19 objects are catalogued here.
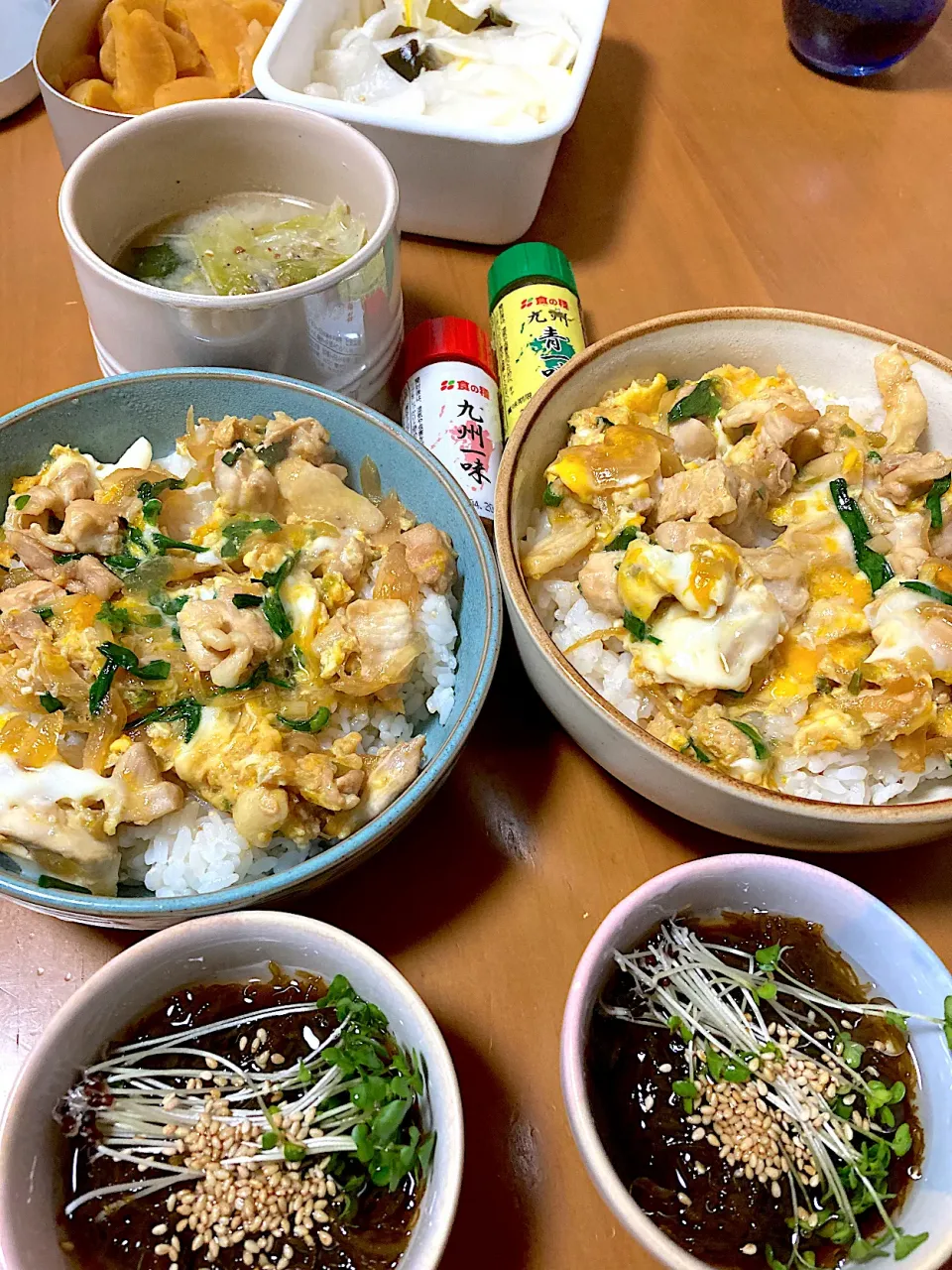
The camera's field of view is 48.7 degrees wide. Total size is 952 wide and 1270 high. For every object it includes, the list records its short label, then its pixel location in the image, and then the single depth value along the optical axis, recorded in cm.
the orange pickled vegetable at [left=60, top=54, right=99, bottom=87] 52
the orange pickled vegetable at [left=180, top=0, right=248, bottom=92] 52
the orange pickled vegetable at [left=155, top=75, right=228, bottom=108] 50
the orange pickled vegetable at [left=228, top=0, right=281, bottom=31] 54
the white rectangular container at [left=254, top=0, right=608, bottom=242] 47
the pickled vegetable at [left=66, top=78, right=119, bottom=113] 50
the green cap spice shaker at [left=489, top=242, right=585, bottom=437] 45
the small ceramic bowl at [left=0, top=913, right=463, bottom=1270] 27
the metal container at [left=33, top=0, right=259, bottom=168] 47
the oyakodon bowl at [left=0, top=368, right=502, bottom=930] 34
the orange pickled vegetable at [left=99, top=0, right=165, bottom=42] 51
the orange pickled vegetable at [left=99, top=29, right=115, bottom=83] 51
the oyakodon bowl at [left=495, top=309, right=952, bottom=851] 32
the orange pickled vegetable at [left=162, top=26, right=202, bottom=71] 52
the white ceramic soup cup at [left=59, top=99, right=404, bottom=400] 39
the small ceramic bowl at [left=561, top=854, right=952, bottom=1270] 28
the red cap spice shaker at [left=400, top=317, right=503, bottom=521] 43
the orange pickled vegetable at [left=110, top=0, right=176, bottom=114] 50
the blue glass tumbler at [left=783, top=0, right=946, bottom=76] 61
